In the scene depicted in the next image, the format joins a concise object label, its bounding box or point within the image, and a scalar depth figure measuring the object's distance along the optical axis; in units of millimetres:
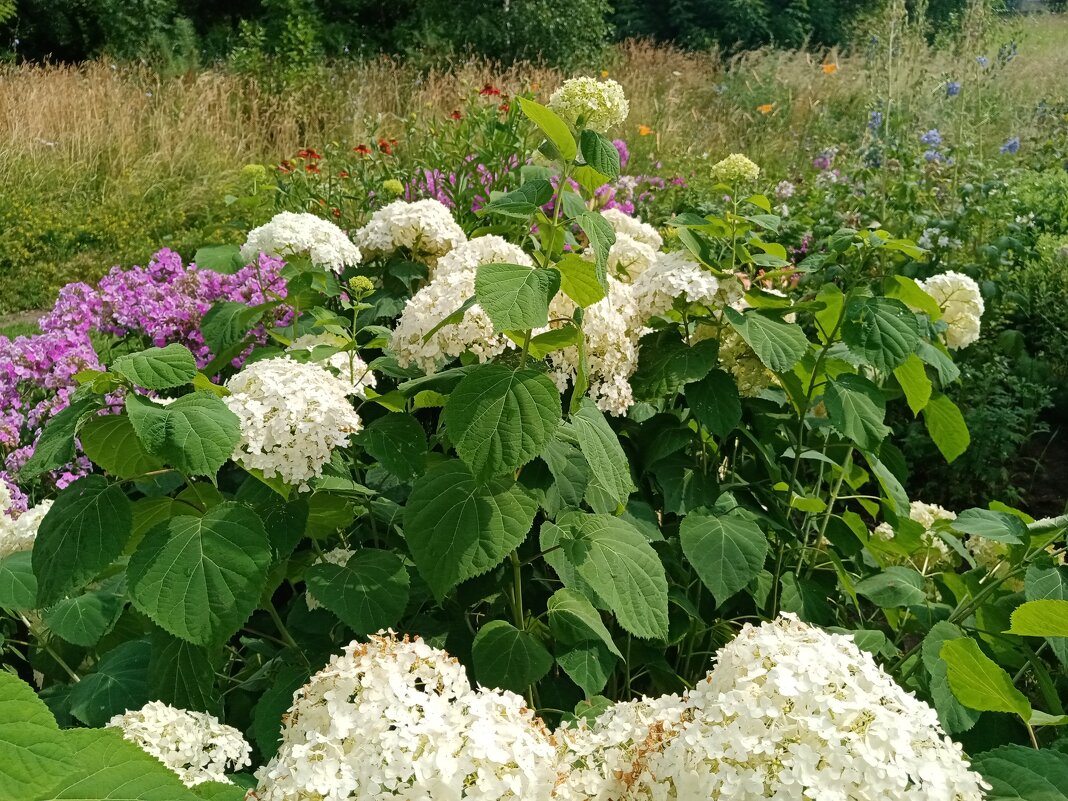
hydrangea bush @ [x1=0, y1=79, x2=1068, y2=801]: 957
